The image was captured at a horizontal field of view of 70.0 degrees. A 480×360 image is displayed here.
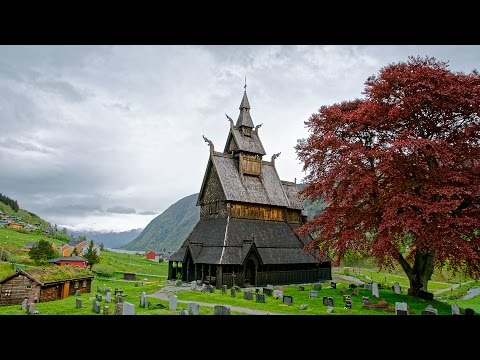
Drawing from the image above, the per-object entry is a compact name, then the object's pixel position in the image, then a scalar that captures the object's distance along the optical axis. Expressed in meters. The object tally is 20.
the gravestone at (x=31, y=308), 14.87
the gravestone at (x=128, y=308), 13.16
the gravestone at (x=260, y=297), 19.95
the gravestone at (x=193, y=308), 14.47
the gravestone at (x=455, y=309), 15.39
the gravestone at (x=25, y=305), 15.32
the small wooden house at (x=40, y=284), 16.78
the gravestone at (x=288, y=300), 19.50
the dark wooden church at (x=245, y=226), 27.66
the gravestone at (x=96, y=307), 15.51
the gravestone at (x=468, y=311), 15.05
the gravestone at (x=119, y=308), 14.17
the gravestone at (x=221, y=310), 14.02
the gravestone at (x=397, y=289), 22.46
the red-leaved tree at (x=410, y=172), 15.73
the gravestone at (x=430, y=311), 14.49
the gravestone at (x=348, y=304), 17.83
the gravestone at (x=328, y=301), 18.61
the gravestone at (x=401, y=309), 14.36
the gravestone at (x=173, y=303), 16.12
